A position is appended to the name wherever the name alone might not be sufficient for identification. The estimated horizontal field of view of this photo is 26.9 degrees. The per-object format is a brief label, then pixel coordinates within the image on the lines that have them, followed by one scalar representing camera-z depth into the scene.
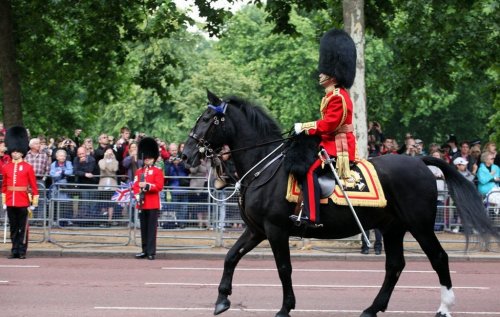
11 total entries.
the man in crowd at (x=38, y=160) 20.91
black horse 10.77
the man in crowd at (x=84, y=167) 20.72
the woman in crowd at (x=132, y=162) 20.91
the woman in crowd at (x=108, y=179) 19.52
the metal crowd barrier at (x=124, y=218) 19.50
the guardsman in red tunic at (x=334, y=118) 10.59
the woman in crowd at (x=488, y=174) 20.61
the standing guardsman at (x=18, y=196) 17.92
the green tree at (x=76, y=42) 24.66
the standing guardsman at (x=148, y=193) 18.17
